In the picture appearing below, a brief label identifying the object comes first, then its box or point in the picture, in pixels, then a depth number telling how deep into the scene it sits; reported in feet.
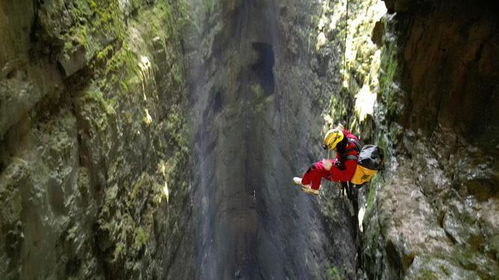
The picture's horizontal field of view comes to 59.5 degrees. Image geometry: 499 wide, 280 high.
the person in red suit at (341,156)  16.43
